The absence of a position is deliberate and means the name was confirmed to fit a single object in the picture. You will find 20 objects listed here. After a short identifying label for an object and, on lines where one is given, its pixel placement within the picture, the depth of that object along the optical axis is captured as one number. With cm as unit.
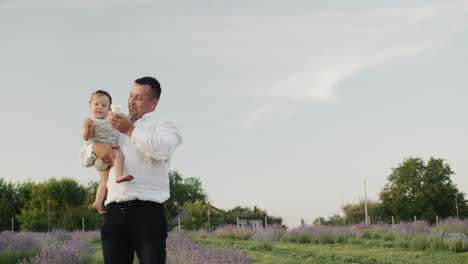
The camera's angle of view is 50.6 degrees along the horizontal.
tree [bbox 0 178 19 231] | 3684
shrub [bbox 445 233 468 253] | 1092
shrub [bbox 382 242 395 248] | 1258
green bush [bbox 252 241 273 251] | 1169
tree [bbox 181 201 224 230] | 3124
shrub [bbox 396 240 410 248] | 1229
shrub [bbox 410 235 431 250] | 1175
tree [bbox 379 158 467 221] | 4291
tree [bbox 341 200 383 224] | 4623
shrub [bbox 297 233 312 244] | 1439
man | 297
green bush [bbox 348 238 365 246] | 1375
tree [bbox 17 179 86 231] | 3219
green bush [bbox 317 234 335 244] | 1400
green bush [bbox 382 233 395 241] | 1494
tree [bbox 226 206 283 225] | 4447
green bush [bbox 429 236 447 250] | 1144
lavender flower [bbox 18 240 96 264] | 657
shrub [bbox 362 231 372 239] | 1629
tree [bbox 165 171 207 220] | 5306
